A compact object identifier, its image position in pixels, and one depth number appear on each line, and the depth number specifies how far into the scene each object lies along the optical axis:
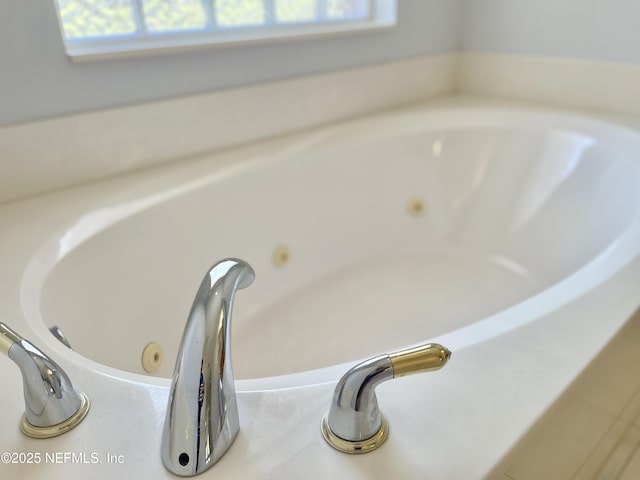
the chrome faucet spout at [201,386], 0.54
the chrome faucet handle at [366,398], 0.53
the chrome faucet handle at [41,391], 0.58
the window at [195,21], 1.28
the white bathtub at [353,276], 0.60
